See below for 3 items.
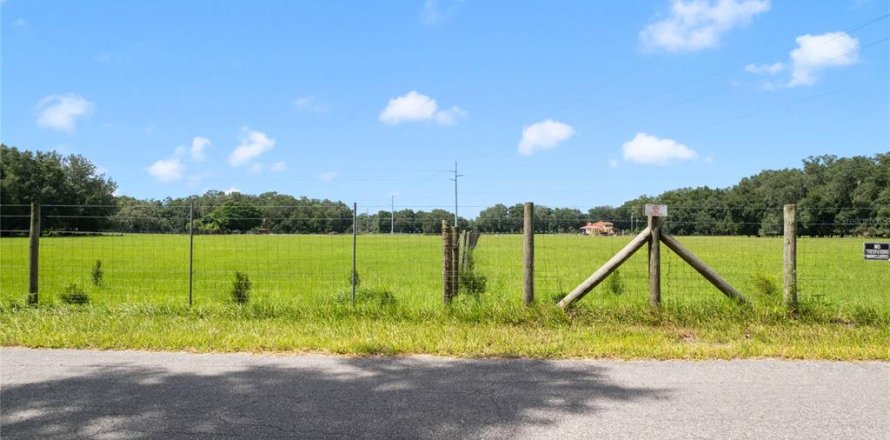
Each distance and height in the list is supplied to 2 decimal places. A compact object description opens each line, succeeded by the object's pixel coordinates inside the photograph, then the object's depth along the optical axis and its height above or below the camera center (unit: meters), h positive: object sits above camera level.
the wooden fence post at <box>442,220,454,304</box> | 8.80 -0.48
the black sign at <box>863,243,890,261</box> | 8.03 -0.24
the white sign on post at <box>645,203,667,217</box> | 8.38 +0.34
